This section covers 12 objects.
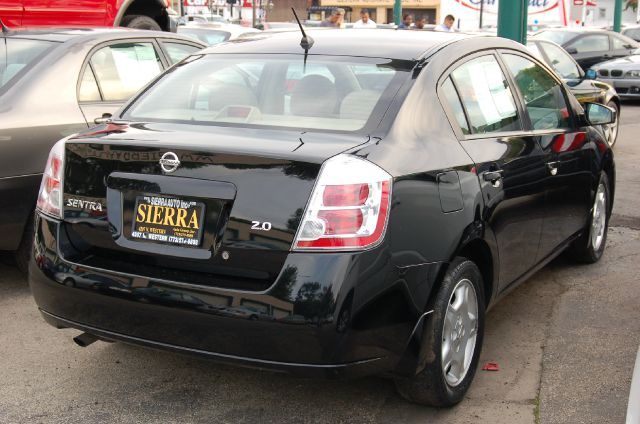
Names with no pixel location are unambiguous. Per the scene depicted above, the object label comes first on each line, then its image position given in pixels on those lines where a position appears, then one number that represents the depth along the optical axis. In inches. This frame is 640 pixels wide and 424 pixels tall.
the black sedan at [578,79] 382.3
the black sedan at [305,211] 120.7
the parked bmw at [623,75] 649.0
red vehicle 365.4
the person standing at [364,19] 667.8
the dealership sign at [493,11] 1870.1
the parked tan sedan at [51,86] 192.2
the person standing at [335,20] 690.2
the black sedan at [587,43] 714.2
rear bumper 118.6
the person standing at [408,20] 833.9
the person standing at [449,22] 689.6
